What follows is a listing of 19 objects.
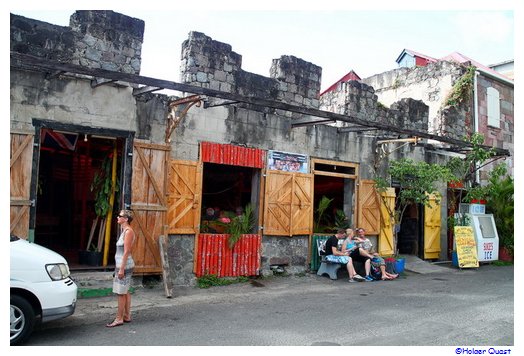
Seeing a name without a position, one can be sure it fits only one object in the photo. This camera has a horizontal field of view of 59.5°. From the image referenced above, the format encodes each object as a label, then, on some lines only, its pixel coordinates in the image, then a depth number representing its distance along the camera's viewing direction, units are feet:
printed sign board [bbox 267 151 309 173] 36.27
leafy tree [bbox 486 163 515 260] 49.84
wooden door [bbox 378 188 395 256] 43.16
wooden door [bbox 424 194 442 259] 47.06
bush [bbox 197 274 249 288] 31.68
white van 17.61
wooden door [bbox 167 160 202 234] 31.07
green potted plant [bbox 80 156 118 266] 30.94
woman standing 21.43
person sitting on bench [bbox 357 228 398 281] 37.42
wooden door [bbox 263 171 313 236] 35.86
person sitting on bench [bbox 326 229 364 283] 35.84
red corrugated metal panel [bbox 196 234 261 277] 32.42
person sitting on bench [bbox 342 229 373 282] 36.61
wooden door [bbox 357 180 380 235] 41.55
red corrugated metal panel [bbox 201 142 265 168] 33.01
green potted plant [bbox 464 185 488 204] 47.36
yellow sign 44.29
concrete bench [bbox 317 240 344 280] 36.36
